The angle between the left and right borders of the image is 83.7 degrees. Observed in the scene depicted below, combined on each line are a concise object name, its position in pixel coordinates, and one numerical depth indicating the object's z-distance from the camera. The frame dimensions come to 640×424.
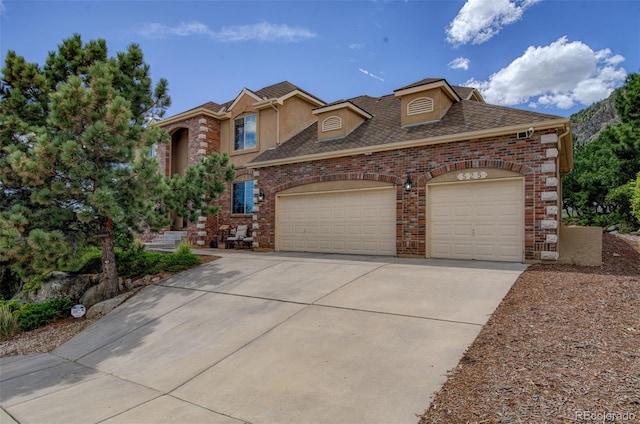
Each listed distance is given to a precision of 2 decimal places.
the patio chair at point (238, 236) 15.42
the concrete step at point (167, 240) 16.67
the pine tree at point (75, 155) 7.18
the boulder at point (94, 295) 9.01
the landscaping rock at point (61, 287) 9.23
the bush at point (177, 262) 10.17
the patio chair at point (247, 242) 15.19
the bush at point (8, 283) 11.09
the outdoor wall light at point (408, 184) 10.59
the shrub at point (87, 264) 10.27
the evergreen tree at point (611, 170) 18.31
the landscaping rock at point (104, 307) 8.26
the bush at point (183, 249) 11.61
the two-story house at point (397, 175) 9.05
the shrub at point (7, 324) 7.95
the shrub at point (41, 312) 8.29
